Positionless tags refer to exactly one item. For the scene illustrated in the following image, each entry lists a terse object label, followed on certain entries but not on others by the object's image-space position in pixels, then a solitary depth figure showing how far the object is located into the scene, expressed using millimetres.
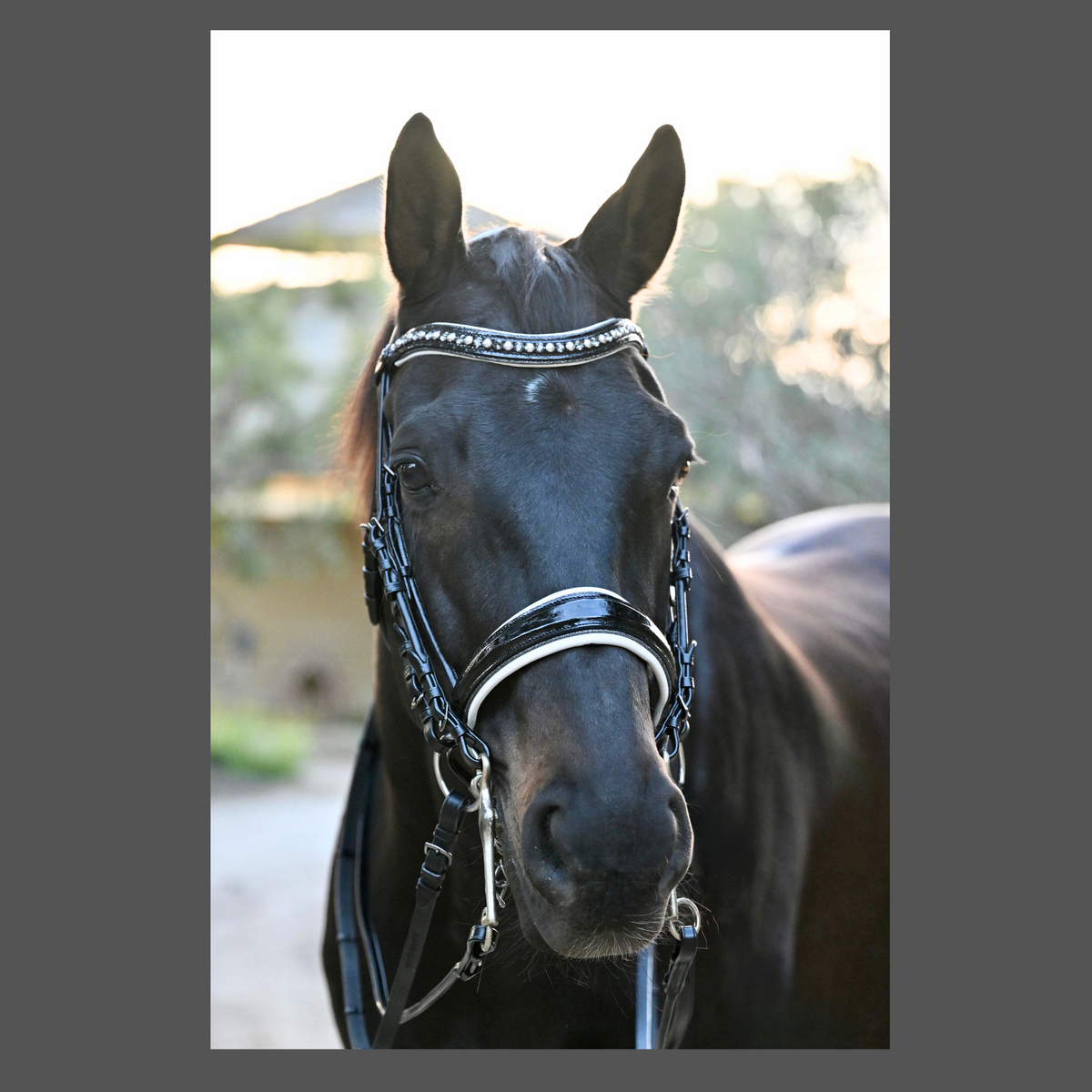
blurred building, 13406
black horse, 1618
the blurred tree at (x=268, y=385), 12633
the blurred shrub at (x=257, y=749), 11195
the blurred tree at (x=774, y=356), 11992
